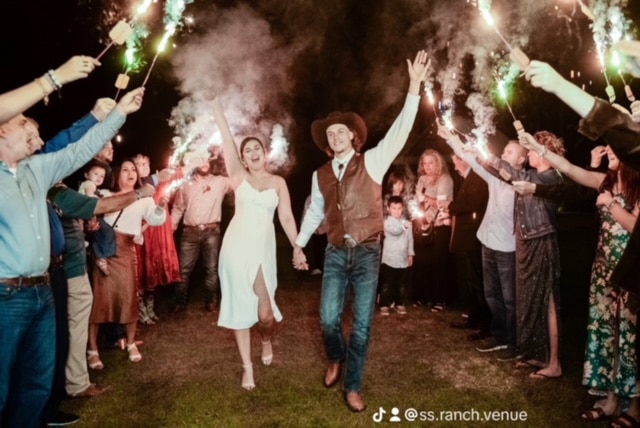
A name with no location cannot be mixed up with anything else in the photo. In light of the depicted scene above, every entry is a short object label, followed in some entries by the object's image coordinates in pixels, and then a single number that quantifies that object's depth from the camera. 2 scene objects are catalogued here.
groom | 4.97
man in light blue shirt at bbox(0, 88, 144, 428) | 3.46
